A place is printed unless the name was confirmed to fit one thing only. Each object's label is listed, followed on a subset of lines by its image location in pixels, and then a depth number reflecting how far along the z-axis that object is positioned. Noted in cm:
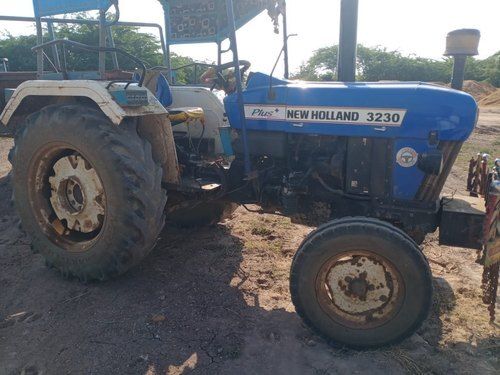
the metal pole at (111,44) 465
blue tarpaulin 361
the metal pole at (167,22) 425
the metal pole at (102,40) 378
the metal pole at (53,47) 468
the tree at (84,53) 1027
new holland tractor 265
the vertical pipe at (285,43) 378
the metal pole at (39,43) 410
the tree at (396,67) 2620
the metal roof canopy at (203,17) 391
